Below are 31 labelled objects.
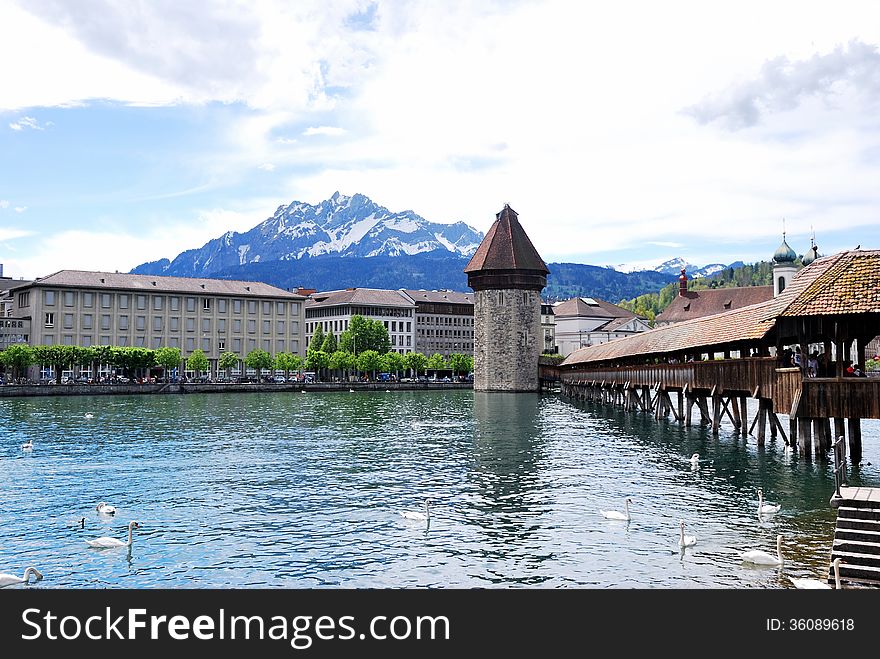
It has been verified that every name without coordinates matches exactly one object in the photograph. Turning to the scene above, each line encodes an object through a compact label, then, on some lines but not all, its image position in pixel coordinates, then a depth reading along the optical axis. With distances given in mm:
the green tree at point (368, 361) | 128000
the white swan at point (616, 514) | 19828
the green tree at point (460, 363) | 144000
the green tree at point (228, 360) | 121875
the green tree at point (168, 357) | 112688
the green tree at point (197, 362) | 117938
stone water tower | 114375
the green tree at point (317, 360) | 126562
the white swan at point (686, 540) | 16953
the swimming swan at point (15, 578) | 14594
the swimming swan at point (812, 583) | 12816
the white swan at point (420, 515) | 19672
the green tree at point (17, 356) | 100312
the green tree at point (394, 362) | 132250
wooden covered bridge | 24328
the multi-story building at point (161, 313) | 113812
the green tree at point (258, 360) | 121812
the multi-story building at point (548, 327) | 169950
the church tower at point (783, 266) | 121562
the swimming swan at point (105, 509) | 21031
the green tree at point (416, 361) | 136750
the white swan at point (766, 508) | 19906
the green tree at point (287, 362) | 123062
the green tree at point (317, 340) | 147275
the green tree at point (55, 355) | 103062
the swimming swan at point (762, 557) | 15334
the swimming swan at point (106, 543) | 17375
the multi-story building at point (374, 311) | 158875
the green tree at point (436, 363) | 140375
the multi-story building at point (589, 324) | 162875
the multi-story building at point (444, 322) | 167000
